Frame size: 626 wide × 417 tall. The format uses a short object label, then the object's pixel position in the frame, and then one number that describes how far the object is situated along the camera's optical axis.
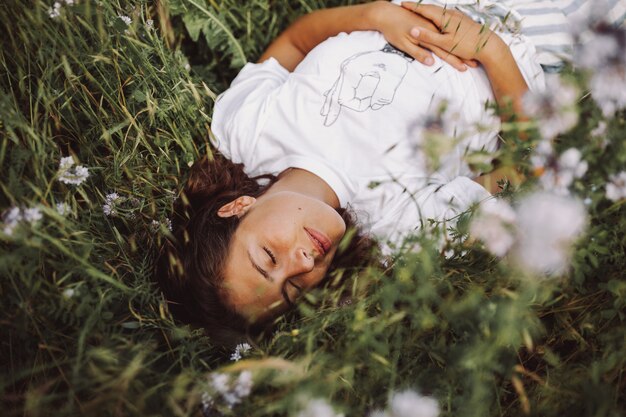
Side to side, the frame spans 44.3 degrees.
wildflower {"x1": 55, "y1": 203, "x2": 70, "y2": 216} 0.93
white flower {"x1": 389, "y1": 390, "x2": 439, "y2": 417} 0.79
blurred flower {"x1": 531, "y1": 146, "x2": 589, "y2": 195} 0.78
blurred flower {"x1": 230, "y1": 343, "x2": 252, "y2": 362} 0.99
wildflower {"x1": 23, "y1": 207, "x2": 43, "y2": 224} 0.86
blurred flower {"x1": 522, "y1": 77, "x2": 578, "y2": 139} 0.77
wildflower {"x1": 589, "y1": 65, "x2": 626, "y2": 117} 0.77
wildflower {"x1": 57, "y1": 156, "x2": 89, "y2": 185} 0.94
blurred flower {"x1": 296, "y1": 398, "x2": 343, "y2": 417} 0.77
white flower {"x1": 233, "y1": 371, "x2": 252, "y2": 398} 0.81
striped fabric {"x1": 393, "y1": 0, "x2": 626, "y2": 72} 1.15
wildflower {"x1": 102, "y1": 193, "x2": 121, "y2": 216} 1.06
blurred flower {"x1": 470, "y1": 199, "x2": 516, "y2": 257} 0.78
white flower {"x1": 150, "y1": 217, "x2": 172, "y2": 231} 1.09
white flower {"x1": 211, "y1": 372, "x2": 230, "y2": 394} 0.81
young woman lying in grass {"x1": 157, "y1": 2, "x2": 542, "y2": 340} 1.06
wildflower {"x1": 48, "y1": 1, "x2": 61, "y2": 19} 0.99
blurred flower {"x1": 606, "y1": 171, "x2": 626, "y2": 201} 0.78
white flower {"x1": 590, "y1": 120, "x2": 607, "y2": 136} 0.78
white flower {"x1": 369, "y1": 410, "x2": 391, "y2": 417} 0.84
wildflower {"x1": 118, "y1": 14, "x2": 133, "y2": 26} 1.04
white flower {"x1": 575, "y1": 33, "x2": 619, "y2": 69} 0.78
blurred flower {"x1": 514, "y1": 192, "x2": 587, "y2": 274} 0.74
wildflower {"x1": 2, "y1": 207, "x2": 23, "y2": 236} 0.84
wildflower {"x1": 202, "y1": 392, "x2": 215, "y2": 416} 0.83
